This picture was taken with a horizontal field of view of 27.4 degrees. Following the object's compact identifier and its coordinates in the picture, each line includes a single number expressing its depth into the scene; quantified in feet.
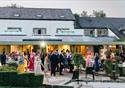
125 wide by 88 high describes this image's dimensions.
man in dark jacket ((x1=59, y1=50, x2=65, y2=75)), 59.49
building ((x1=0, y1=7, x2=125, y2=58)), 97.10
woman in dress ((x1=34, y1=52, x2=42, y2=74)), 46.91
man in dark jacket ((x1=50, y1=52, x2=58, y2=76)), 56.61
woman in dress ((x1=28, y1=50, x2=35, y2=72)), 55.02
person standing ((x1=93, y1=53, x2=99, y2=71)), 61.19
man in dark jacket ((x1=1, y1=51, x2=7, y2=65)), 63.54
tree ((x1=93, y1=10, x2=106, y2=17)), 191.29
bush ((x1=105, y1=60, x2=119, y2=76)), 56.29
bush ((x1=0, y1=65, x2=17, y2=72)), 43.71
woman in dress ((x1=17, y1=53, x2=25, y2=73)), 54.39
